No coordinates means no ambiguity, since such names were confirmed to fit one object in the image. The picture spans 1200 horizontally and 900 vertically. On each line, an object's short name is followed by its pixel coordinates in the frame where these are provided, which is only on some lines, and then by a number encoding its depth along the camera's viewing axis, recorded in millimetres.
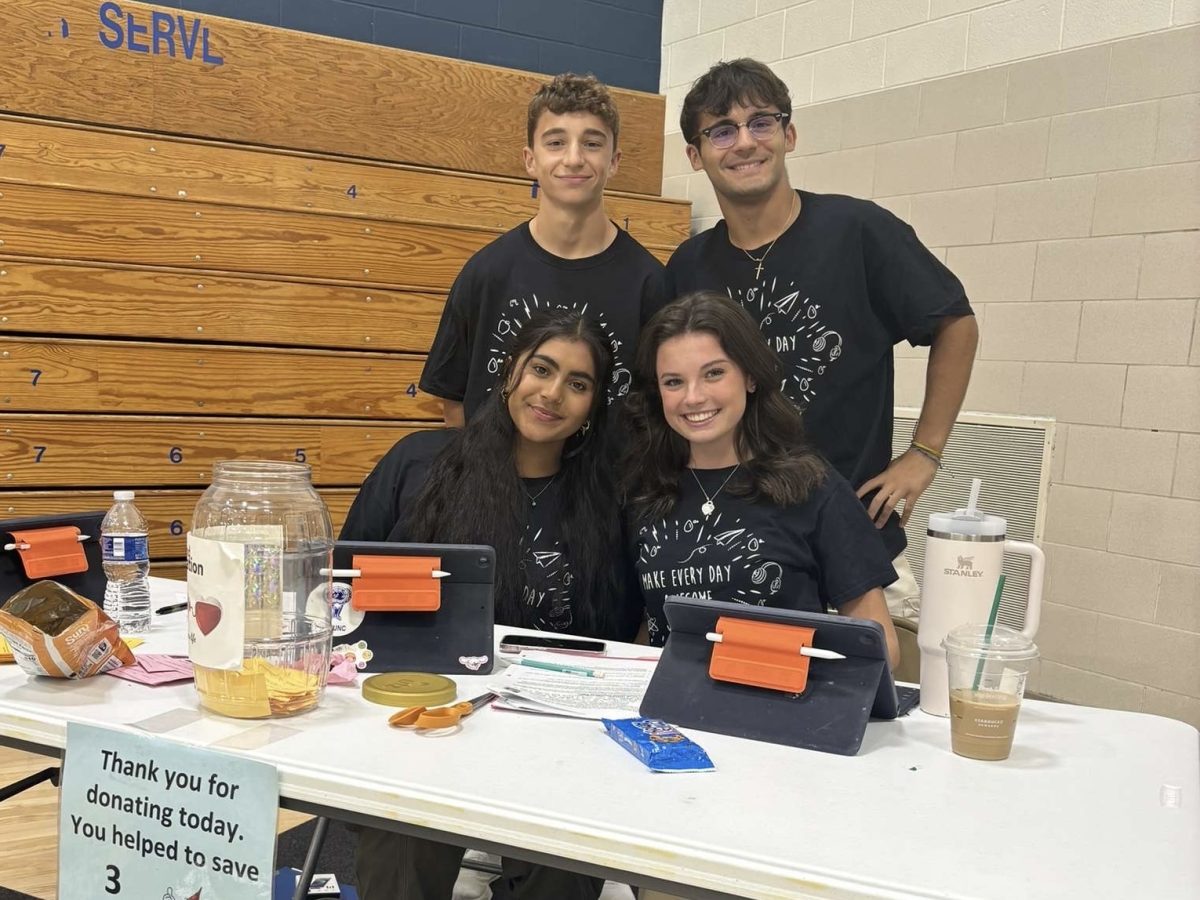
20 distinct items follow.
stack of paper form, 1308
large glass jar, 1167
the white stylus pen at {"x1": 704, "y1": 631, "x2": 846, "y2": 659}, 1222
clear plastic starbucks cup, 1181
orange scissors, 1208
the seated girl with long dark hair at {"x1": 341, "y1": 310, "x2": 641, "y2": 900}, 1793
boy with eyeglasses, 2076
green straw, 1195
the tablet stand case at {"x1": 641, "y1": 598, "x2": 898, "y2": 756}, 1213
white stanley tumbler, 1300
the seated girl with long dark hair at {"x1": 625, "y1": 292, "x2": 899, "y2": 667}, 1659
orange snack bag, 1313
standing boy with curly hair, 2143
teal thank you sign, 1062
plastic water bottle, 1647
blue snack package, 1122
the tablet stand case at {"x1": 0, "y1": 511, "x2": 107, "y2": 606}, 1589
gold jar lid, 1298
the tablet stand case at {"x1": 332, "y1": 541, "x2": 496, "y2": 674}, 1433
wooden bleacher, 3275
